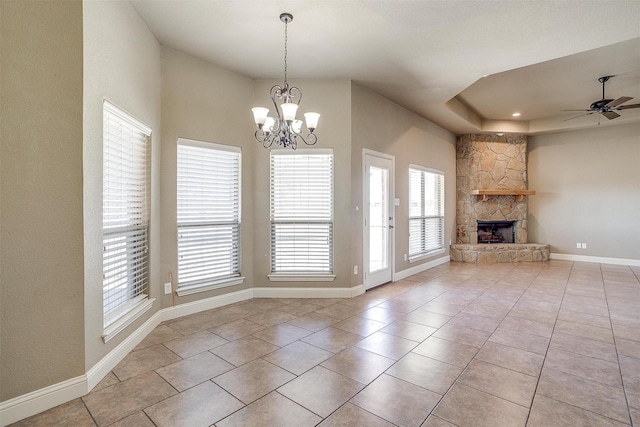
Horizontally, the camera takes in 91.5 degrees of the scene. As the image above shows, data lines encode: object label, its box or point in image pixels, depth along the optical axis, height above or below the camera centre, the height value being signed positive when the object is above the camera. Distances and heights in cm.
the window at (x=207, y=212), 376 +3
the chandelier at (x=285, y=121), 285 +90
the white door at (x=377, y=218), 484 -7
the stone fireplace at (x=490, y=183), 776 +76
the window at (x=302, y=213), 448 +1
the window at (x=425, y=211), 618 +6
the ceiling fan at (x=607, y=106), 481 +176
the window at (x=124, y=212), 258 +2
